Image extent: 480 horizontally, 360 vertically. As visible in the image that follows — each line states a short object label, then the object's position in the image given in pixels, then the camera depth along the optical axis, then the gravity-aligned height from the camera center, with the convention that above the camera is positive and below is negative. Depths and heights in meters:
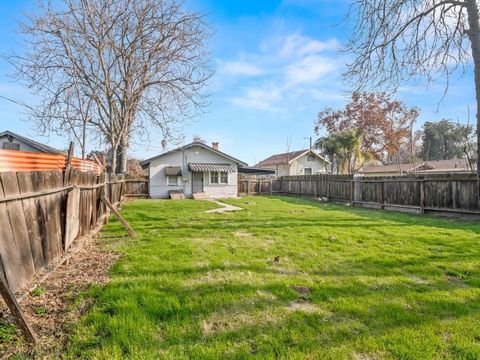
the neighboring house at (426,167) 28.77 +1.27
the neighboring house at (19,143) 20.62 +2.84
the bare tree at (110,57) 12.38 +5.68
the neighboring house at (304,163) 33.55 +1.95
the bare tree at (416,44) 8.37 +3.84
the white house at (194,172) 21.78 +0.70
